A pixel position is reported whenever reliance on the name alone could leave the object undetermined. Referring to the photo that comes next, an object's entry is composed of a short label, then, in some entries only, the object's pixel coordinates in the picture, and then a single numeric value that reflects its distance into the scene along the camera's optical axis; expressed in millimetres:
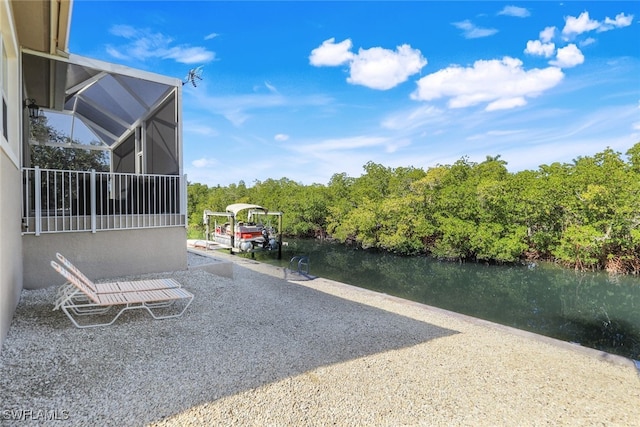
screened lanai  6102
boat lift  15797
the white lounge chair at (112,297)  4012
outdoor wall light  6484
